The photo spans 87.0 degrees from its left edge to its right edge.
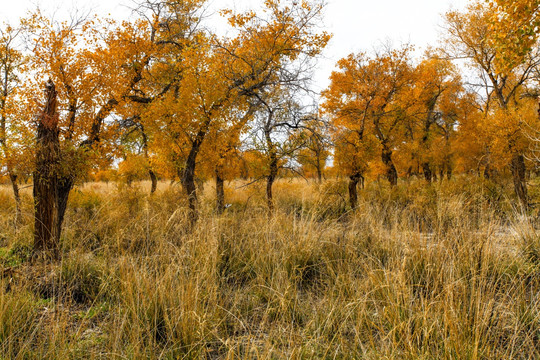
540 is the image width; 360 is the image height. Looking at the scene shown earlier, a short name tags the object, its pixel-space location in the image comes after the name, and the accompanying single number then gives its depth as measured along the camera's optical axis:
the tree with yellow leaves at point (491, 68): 12.51
